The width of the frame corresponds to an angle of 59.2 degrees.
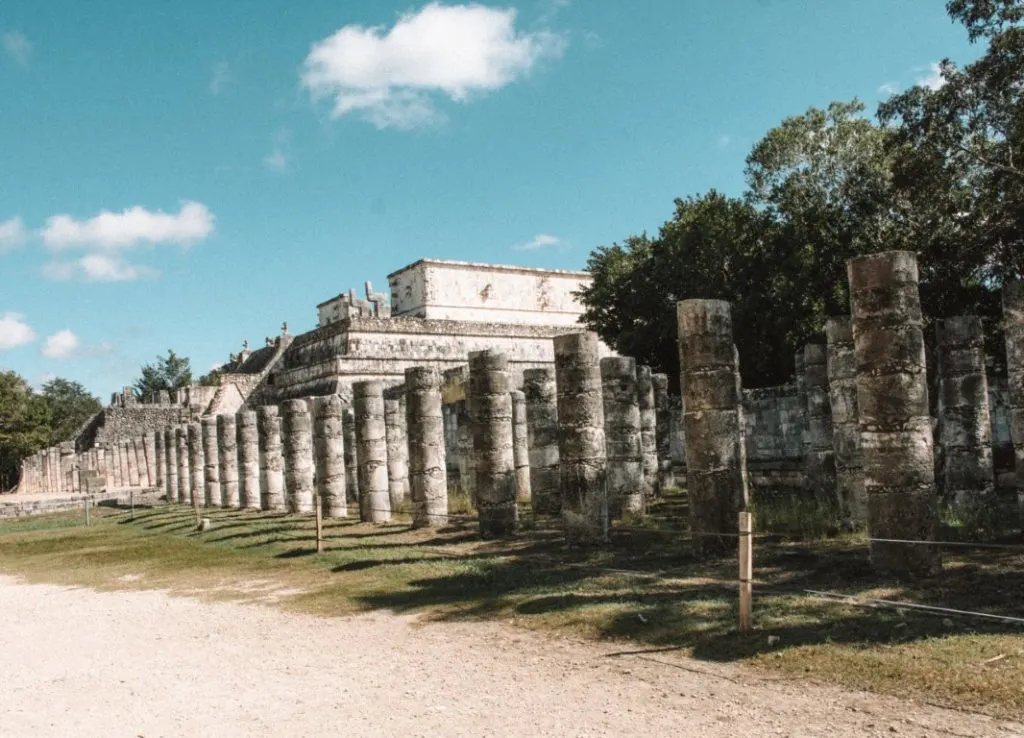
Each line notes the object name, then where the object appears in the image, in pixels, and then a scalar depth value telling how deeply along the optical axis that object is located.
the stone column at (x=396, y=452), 19.94
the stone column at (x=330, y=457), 19.08
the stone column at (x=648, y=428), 18.47
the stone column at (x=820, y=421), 14.11
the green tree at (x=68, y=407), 63.97
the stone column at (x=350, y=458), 22.89
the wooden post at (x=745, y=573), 6.63
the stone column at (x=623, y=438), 14.91
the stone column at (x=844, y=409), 12.20
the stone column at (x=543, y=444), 16.00
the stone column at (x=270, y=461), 22.72
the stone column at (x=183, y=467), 30.86
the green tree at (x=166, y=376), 78.89
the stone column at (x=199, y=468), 27.48
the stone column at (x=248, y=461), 24.86
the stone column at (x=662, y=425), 21.22
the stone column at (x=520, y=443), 19.75
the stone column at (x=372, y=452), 17.47
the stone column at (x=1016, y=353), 11.13
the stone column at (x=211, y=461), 27.34
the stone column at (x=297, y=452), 20.84
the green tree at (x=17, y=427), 46.64
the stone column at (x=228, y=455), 25.64
